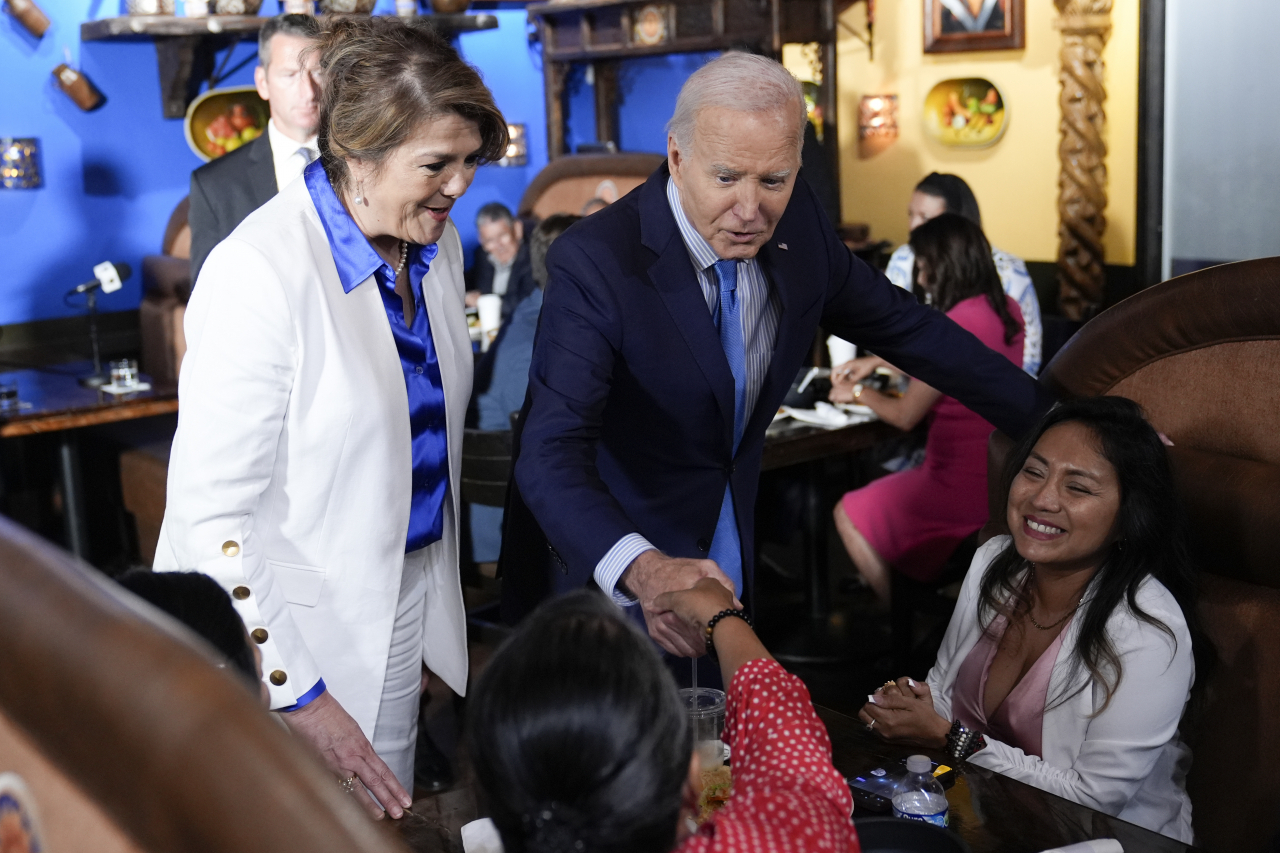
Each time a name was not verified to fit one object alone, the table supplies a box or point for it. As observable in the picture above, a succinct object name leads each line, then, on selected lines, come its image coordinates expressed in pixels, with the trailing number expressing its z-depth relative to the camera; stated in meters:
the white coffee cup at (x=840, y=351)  4.14
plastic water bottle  1.38
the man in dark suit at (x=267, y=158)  3.16
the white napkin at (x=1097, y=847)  1.28
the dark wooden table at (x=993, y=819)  1.36
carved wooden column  6.41
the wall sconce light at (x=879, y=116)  7.81
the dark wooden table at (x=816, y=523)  3.53
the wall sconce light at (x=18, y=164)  5.18
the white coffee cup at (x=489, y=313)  5.25
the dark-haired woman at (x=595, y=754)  0.89
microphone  4.45
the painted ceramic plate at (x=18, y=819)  0.64
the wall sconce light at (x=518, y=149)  7.25
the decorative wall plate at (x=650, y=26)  6.89
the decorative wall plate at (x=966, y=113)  7.28
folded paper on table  3.66
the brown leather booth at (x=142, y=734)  0.50
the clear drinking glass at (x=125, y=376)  4.41
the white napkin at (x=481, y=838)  1.33
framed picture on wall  7.00
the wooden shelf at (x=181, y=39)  5.23
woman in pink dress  3.43
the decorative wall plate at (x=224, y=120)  5.65
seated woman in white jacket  1.74
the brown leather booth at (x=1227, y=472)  1.80
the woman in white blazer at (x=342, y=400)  1.50
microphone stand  4.46
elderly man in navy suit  1.65
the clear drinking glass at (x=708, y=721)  1.39
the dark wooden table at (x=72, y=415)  3.92
